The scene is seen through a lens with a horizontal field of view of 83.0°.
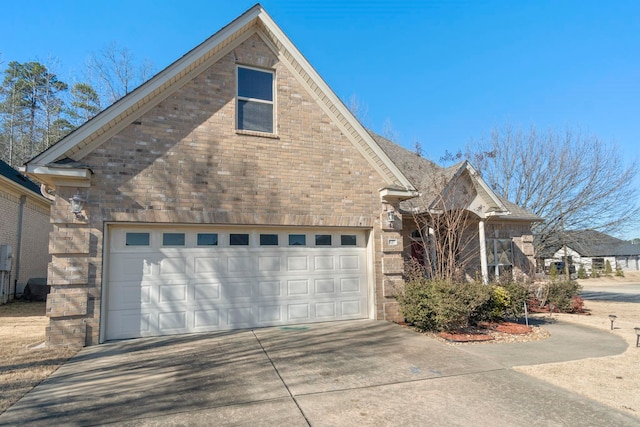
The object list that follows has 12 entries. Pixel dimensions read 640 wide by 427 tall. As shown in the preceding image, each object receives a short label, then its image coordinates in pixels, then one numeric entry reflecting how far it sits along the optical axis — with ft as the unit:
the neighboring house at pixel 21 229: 46.52
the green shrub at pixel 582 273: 118.42
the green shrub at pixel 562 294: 39.32
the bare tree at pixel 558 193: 63.72
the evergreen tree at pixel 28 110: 82.17
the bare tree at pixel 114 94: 75.97
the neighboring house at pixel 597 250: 66.54
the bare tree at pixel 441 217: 32.63
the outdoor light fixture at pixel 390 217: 31.68
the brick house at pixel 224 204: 24.26
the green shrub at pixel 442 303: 26.13
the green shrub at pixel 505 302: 30.12
